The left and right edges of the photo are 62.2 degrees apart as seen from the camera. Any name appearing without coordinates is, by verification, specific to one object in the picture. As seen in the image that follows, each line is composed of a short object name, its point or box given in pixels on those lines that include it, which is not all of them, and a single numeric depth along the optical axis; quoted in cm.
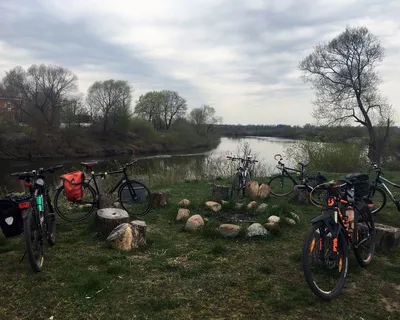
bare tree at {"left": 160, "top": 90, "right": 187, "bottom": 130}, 5784
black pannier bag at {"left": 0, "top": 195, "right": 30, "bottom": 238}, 321
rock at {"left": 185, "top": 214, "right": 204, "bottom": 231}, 475
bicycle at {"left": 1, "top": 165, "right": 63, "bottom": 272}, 314
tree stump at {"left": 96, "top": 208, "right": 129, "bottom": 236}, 443
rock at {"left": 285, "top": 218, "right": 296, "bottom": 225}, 502
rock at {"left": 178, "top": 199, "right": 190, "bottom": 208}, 597
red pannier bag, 511
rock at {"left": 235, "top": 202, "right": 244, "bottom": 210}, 583
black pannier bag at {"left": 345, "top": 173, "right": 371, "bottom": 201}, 356
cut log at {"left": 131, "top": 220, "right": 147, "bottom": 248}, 407
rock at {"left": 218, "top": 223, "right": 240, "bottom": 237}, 447
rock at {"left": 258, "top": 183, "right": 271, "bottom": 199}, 718
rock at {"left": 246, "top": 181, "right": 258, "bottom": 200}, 718
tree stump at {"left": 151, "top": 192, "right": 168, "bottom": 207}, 621
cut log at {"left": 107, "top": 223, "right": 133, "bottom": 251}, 398
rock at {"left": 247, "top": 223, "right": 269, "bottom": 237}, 445
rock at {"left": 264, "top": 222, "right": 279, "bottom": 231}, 461
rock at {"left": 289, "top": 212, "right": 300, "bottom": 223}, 520
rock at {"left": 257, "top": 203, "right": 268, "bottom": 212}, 557
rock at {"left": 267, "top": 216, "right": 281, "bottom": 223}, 484
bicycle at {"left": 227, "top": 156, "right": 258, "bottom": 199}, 732
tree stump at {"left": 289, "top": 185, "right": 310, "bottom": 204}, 675
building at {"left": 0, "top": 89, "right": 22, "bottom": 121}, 4341
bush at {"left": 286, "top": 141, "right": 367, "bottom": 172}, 1576
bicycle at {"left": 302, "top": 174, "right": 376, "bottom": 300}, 284
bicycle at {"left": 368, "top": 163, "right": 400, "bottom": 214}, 606
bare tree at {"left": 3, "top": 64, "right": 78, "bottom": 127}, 4362
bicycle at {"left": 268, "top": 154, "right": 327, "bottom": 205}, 775
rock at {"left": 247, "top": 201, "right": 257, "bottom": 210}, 579
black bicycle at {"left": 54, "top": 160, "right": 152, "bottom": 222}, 539
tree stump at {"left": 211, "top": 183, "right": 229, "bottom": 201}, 701
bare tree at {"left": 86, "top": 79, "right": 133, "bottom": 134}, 4725
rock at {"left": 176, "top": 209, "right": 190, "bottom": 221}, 529
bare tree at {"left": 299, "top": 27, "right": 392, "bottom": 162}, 1867
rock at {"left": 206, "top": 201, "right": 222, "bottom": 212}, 572
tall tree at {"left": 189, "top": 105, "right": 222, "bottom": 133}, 5906
